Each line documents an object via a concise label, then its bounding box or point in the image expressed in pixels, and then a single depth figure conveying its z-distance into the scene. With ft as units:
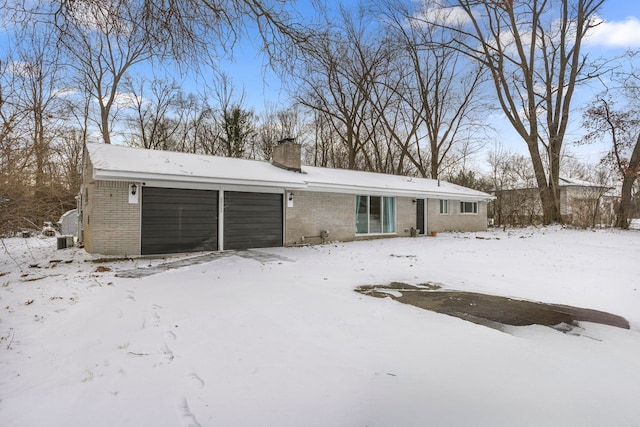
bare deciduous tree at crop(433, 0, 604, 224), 65.51
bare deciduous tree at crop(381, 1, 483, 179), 84.07
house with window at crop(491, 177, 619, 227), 58.90
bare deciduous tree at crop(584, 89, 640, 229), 56.29
